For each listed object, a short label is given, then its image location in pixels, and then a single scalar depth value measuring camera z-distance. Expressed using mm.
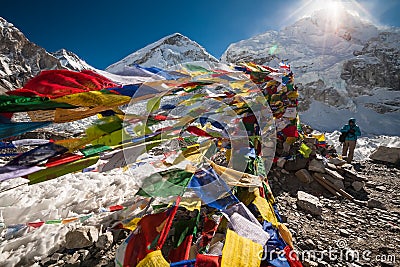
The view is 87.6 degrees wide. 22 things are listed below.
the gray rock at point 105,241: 1967
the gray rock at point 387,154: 6477
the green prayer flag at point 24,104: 1161
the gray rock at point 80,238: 1931
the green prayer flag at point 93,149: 1389
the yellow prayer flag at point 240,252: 1199
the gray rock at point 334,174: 4001
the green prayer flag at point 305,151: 4383
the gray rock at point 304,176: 3992
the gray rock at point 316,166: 4105
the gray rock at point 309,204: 2844
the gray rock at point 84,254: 1840
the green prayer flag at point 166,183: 1861
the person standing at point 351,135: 6493
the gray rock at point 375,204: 3271
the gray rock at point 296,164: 4289
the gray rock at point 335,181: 3842
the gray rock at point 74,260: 1779
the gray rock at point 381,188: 4152
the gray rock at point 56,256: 1825
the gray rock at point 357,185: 3906
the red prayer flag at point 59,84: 1364
